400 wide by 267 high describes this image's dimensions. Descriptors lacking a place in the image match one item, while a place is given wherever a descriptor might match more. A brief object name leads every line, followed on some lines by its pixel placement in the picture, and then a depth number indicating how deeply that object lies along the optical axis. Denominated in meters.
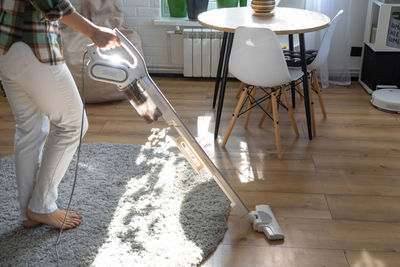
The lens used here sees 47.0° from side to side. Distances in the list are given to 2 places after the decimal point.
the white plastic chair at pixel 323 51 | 2.77
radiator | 3.79
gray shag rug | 1.84
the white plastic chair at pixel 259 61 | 2.40
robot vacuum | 3.20
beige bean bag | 3.31
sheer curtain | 3.57
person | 1.51
